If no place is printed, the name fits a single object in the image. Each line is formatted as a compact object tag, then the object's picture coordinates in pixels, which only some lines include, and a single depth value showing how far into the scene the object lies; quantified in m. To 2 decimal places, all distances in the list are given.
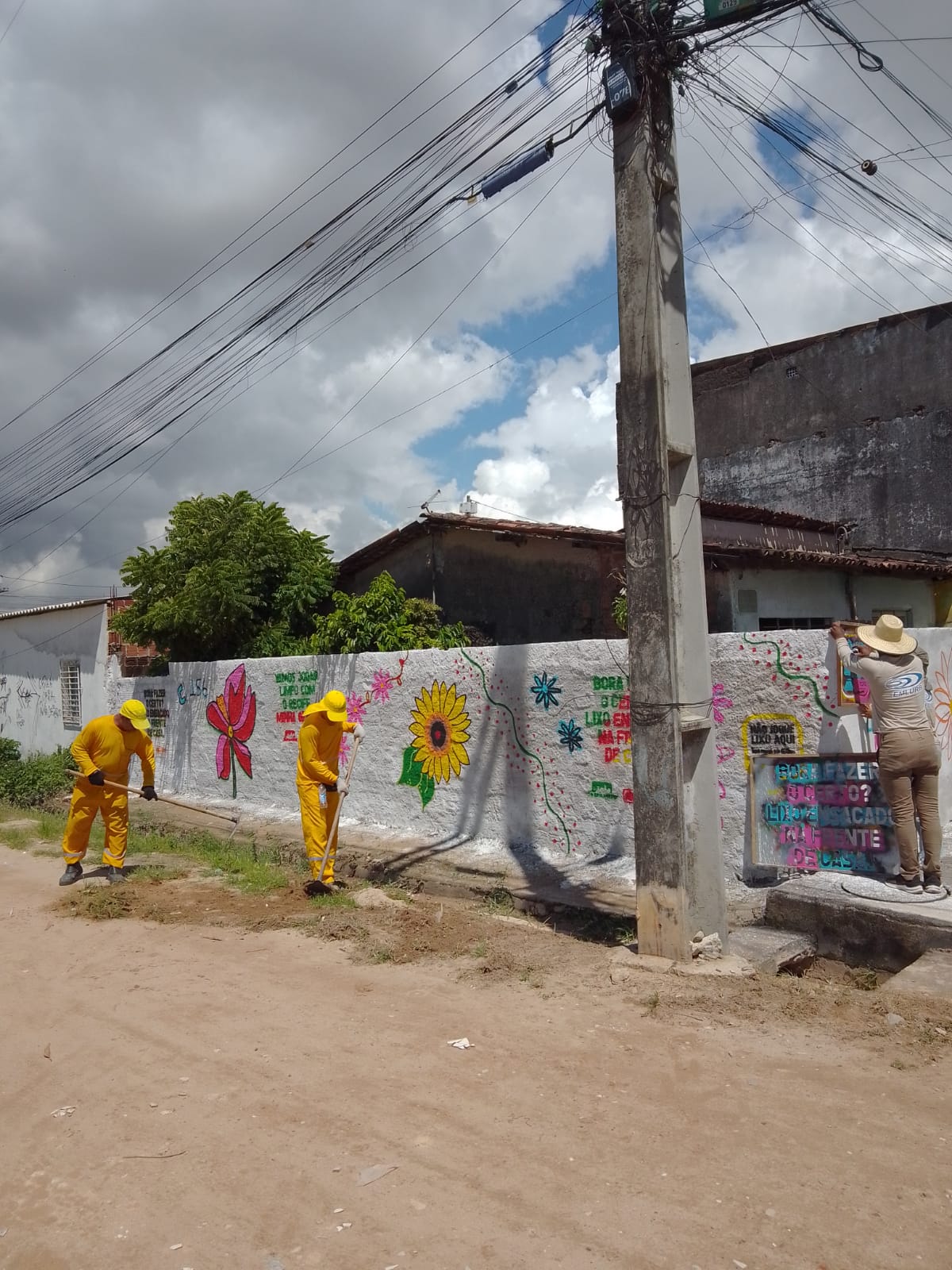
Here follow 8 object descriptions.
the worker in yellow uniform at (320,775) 8.25
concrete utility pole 5.80
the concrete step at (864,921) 5.57
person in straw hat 6.29
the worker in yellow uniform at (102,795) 9.20
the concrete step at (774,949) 5.73
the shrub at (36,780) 16.34
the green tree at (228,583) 14.39
